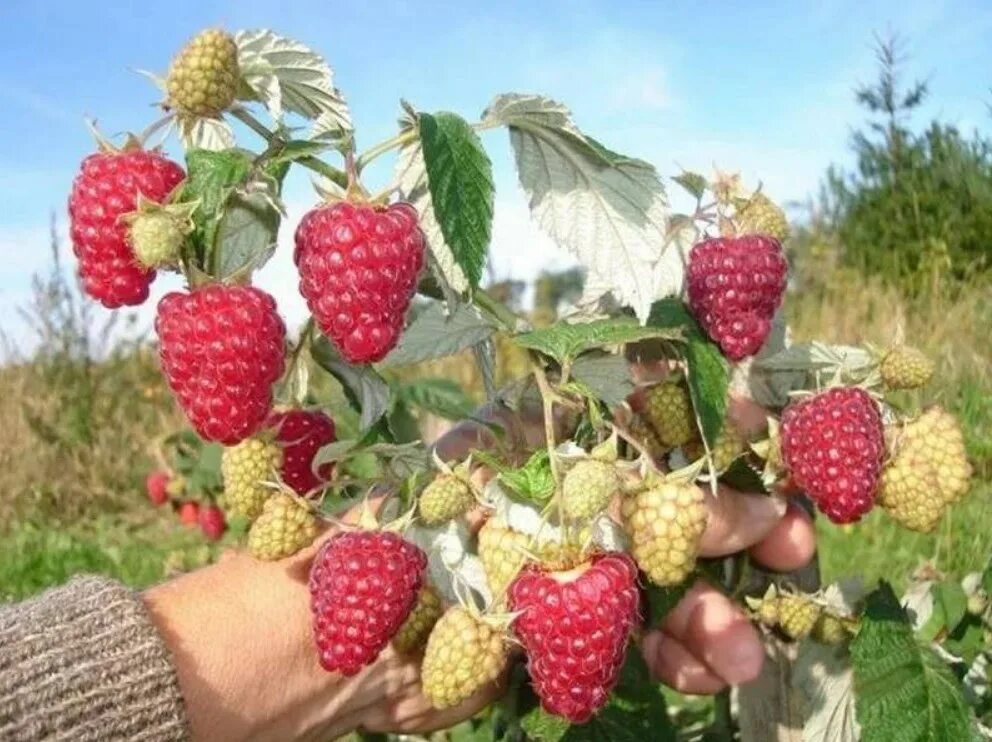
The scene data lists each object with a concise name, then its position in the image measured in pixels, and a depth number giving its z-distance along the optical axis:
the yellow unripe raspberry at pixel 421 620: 0.20
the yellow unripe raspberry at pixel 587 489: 0.16
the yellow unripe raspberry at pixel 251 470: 0.19
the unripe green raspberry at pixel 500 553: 0.18
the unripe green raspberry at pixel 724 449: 0.20
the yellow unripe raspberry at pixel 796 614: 0.23
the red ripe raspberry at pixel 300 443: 0.20
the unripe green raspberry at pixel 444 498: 0.18
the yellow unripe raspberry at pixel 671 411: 0.20
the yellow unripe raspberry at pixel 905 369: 0.21
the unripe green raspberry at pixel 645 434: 0.20
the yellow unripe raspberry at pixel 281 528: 0.19
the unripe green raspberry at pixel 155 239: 0.16
